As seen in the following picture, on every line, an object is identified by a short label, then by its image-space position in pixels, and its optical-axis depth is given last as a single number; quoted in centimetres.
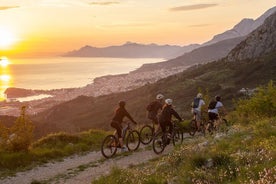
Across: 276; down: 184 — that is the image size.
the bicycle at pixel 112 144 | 1656
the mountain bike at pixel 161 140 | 1652
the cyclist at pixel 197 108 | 1977
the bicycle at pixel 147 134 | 1906
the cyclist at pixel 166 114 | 1599
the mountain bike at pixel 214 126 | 1920
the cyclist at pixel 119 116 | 1639
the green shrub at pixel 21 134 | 1664
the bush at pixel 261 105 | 1959
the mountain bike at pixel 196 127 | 2091
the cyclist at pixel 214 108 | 1900
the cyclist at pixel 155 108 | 1831
